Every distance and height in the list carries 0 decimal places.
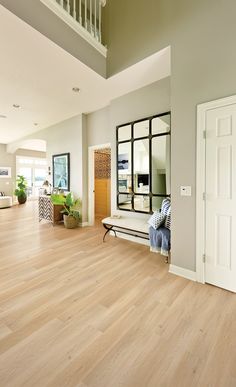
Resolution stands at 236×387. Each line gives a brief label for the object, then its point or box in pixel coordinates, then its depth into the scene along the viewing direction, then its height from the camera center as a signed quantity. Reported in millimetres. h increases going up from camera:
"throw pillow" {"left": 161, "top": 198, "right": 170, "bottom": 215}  2965 -334
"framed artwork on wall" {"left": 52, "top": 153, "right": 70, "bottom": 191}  5395 +483
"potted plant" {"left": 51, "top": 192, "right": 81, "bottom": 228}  4801 -576
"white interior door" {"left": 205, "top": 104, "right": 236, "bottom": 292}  2043 -147
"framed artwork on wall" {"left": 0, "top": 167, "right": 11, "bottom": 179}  8773 +718
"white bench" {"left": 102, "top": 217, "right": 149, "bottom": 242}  3163 -707
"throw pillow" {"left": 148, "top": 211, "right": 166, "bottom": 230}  2877 -536
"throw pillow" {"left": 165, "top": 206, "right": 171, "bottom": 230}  2830 -527
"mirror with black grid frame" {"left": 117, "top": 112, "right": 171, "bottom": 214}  3334 +436
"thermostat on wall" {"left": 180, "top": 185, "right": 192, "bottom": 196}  2330 -59
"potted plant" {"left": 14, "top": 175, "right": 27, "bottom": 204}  9039 -98
